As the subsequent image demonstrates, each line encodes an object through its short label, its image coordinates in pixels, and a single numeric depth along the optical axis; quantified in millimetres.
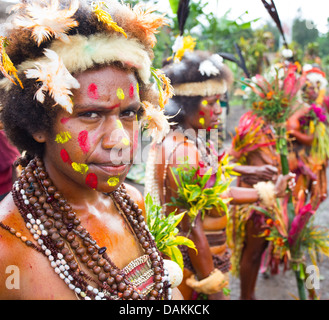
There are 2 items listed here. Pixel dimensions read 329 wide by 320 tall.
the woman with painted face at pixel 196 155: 1129
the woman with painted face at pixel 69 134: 626
